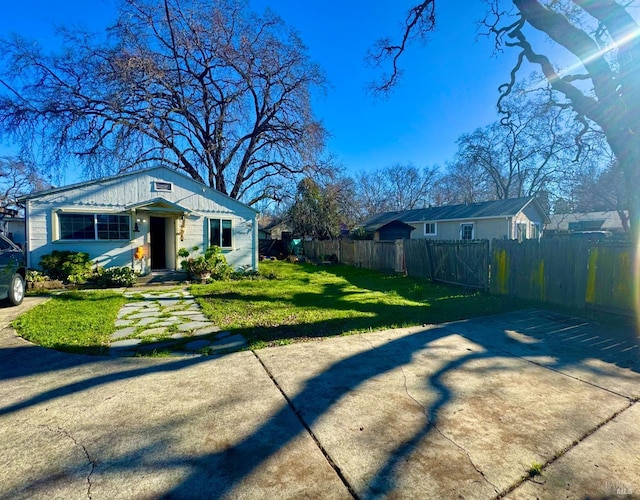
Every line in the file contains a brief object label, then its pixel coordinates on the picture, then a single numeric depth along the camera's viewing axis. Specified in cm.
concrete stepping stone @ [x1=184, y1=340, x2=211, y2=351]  409
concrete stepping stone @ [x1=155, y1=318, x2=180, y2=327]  525
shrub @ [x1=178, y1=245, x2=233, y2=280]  1043
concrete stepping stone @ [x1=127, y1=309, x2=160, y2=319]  574
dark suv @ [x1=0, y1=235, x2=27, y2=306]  604
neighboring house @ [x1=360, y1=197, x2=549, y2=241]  1988
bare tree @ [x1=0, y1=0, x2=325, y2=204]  1386
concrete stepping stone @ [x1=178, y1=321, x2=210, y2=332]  496
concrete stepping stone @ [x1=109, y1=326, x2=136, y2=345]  454
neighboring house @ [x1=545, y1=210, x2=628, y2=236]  2788
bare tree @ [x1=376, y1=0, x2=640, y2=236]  683
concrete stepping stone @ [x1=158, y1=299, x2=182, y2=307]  682
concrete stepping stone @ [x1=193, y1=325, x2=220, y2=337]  473
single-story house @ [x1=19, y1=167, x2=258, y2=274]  955
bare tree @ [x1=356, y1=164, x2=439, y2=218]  4334
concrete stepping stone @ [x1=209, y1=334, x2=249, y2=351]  414
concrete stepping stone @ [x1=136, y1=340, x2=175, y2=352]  403
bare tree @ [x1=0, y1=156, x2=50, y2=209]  2703
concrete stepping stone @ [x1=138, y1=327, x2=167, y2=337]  468
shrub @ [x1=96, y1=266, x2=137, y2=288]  931
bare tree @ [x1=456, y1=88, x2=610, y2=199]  2472
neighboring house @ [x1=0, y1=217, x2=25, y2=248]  2816
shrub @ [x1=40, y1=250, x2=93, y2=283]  916
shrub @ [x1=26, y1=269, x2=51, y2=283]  858
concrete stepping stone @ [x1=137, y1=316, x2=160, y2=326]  530
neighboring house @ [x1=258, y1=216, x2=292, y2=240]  2702
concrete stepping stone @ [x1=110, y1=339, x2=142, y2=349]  415
